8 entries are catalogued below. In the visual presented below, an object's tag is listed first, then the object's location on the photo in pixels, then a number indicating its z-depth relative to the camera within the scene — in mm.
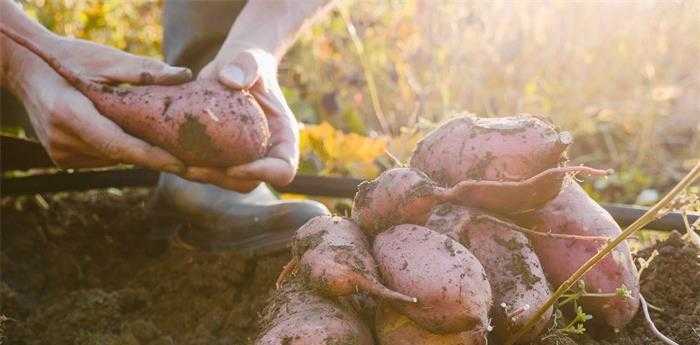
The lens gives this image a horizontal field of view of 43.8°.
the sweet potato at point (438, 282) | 1187
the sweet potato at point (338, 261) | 1237
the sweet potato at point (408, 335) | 1231
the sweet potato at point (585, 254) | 1423
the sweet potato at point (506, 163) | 1337
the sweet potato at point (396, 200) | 1346
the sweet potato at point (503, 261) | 1282
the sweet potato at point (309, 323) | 1223
